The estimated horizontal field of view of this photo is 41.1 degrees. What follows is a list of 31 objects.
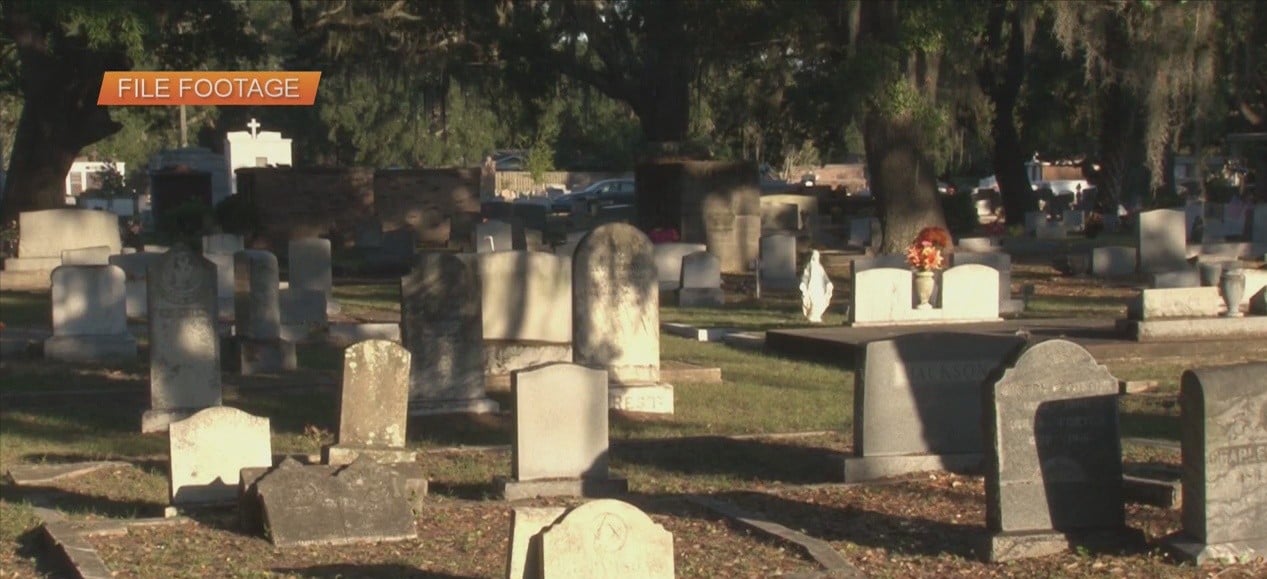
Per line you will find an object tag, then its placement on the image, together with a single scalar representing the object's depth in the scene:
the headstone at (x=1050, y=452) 7.70
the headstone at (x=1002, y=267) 20.84
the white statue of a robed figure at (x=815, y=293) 20.12
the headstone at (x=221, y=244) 27.92
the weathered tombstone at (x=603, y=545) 6.30
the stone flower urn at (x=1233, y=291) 17.36
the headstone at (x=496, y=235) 25.36
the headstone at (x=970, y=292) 19.02
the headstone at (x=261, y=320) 16.53
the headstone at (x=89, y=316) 17.61
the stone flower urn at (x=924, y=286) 19.02
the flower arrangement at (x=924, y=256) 19.08
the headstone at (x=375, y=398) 10.67
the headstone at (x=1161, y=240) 25.45
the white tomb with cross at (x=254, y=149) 51.75
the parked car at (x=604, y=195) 58.09
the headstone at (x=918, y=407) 9.95
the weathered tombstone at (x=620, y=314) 13.83
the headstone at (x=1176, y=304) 16.95
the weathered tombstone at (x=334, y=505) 8.66
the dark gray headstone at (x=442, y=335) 13.62
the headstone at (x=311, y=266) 22.50
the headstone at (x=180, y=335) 13.30
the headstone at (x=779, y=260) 25.70
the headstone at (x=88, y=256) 21.58
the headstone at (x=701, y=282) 23.28
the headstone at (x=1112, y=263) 26.23
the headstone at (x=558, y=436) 9.74
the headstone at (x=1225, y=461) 7.38
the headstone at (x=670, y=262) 25.08
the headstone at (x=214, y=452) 9.66
